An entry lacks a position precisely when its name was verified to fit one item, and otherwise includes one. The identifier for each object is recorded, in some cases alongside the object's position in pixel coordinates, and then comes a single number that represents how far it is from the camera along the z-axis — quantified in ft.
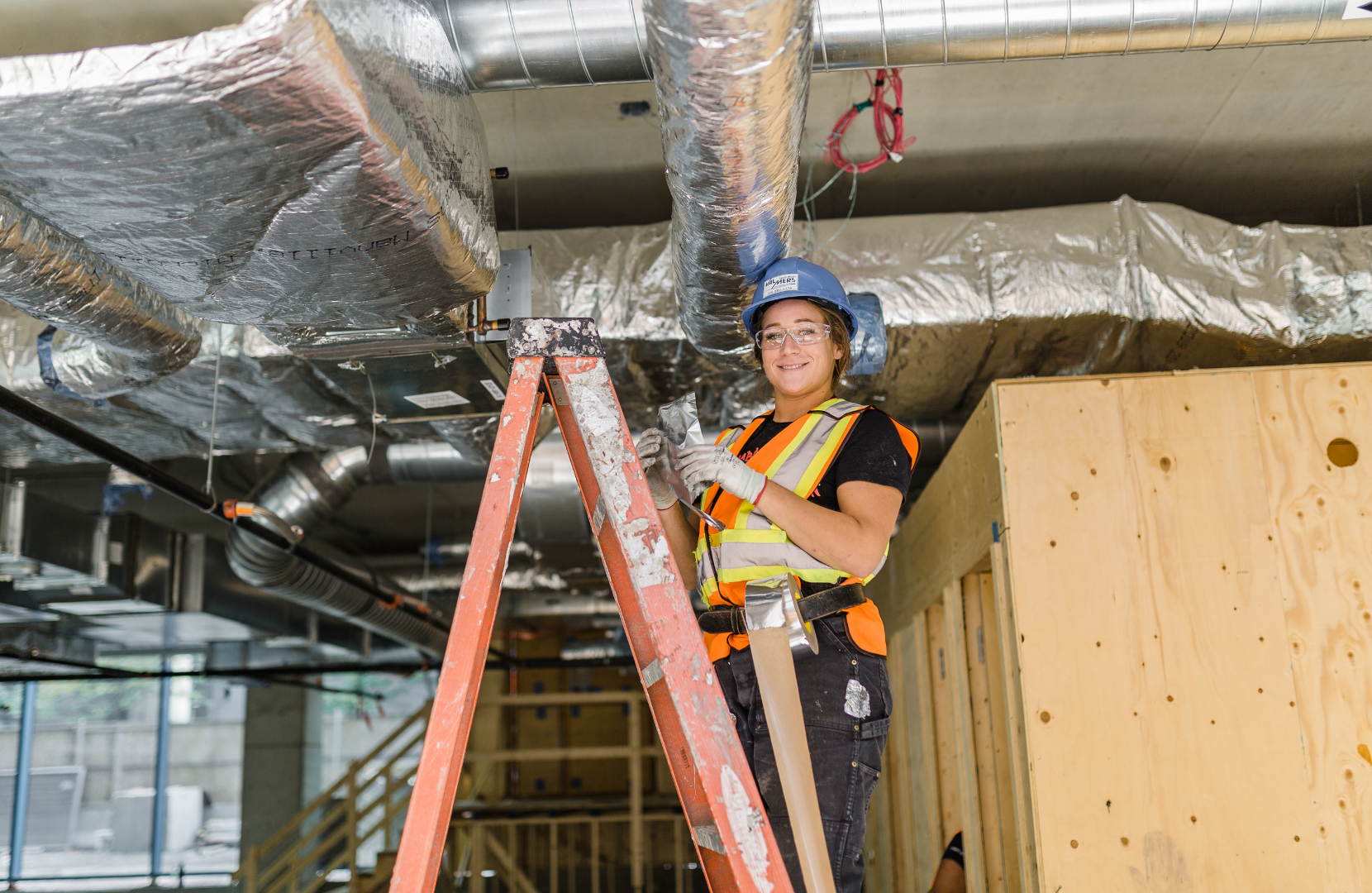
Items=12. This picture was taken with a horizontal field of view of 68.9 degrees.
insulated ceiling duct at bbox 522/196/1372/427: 10.82
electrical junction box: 8.46
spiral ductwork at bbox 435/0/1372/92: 6.91
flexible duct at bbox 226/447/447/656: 15.80
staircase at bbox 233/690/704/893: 22.74
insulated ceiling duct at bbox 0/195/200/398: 7.12
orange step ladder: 4.50
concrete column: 36.24
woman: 5.36
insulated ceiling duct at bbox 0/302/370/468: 10.94
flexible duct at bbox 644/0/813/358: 5.08
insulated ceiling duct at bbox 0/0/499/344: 4.66
